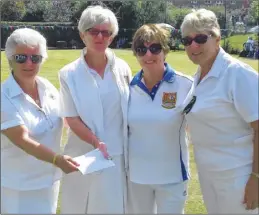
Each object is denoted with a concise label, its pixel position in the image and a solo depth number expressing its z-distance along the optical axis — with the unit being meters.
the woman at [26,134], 3.69
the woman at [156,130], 4.10
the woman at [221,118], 3.67
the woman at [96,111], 4.13
